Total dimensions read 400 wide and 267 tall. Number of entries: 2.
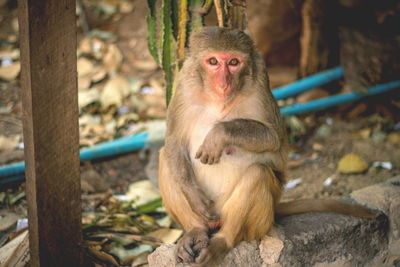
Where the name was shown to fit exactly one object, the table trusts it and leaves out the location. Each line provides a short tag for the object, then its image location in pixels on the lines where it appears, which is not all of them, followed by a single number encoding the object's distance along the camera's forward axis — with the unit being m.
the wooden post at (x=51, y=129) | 5.70
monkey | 6.24
